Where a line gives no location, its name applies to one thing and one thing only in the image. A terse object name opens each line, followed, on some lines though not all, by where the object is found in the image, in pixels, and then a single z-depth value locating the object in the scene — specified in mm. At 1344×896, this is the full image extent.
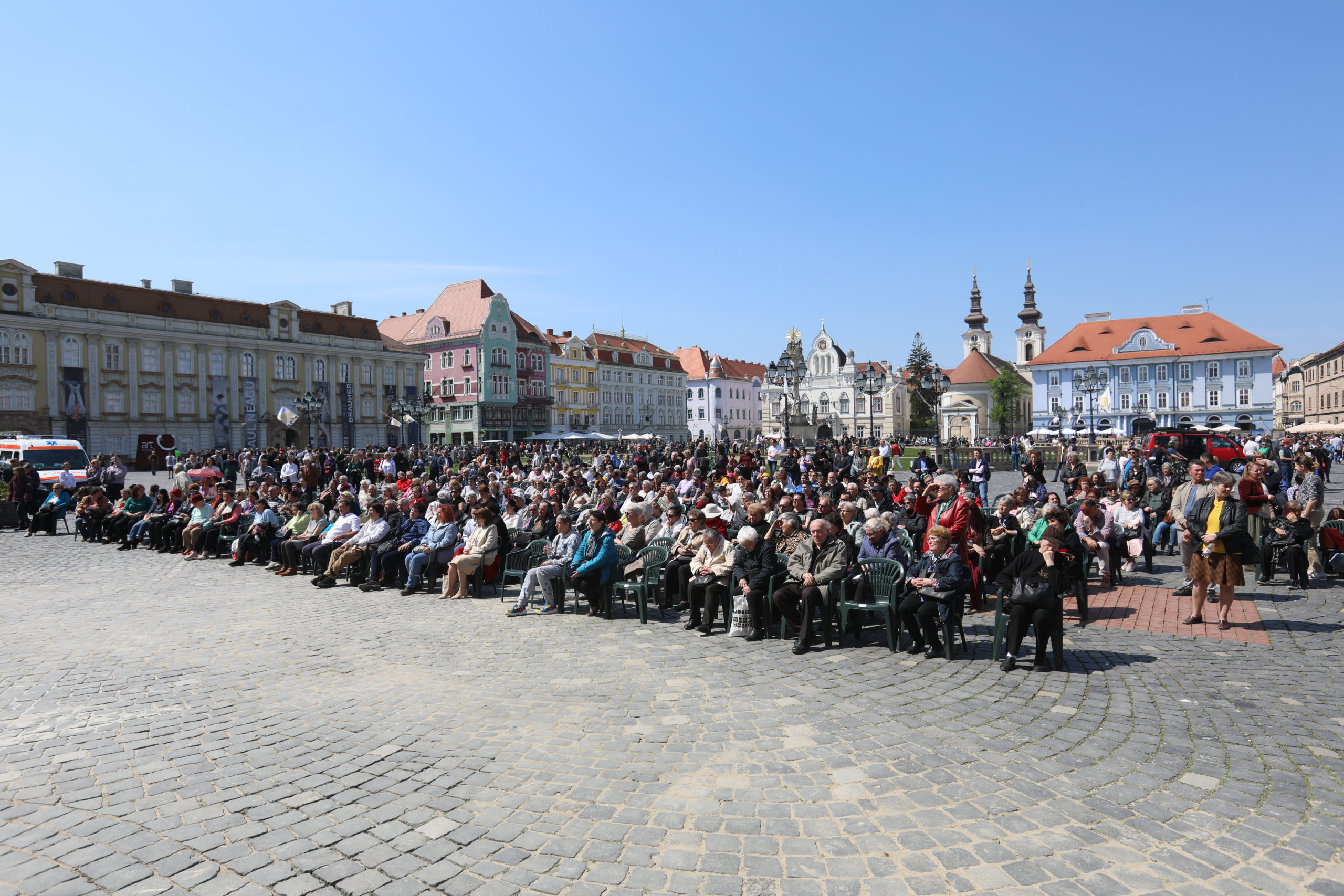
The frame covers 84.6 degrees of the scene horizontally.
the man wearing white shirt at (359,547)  11930
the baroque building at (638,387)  88438
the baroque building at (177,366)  47312
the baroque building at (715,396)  107562
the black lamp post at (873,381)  35750
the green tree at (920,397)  92188
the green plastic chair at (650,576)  9555
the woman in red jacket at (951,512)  7871
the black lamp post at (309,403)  36031
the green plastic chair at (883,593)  7492
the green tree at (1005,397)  86875
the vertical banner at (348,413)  62156
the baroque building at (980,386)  94938
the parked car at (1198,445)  26906
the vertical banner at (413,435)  70562
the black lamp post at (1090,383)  42584
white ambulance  25891
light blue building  73000
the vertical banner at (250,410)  56156
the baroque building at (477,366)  71188
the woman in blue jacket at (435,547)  11289
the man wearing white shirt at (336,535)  12312
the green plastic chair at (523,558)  10742
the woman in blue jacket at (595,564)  9578
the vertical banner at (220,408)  54812
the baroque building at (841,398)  107438
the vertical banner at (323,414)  59841
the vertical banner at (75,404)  48156
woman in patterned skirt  7812
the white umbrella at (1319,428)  32938
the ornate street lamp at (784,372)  36816
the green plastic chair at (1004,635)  6676
